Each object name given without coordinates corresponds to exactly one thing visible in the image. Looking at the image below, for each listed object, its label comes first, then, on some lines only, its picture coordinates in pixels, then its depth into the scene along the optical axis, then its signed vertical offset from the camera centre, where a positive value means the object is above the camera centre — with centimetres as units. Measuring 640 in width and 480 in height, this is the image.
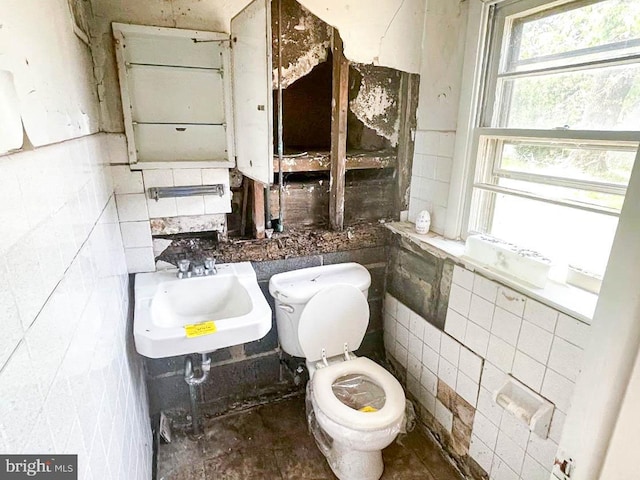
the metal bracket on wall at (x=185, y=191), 164 -26
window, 116 +4
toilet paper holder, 126 -93
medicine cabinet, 145 +14
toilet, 150 -109
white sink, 134 -71
